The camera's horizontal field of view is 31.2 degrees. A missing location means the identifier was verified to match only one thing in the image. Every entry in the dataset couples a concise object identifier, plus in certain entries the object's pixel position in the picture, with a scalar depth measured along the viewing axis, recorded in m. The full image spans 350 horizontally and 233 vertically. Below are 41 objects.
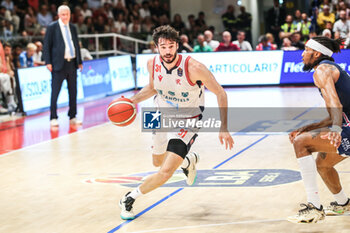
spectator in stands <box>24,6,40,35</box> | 19.31
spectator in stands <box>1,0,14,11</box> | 19.79
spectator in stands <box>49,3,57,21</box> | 20.81
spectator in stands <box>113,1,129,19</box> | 22.98
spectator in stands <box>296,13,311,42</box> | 20.12
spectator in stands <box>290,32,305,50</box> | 18.91
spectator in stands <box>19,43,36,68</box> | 15.00
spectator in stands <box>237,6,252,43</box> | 21.94
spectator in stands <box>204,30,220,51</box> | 19.08
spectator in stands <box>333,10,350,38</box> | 19.12
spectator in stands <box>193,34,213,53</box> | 18.61
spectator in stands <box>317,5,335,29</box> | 20.14
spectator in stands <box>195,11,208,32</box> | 23.62
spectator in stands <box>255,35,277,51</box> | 18.72
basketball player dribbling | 5.75
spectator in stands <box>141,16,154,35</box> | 23.11
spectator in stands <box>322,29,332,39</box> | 17.75
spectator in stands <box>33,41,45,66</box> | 16.00
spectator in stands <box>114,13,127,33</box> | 22.21
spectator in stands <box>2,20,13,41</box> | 17.90
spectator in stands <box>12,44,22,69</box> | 15.16
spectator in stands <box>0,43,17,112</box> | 13.80
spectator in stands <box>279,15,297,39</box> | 20.33
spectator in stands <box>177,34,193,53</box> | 18.97
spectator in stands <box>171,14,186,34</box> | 23.16
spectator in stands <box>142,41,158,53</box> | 19.34
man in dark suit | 11.95
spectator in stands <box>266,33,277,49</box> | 19.14
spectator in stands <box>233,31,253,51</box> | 18.73
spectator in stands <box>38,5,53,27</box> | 20.27
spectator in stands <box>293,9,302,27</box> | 20.47
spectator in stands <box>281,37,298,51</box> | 18.09
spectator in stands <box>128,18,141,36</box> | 22.58
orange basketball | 6.28
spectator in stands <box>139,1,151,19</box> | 24.02
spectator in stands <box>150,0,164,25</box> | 24.48
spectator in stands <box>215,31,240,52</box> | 17.98
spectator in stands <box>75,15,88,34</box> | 20.95
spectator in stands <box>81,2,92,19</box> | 21.91
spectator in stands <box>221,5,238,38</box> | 22.17
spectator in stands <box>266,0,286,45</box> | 21.70
